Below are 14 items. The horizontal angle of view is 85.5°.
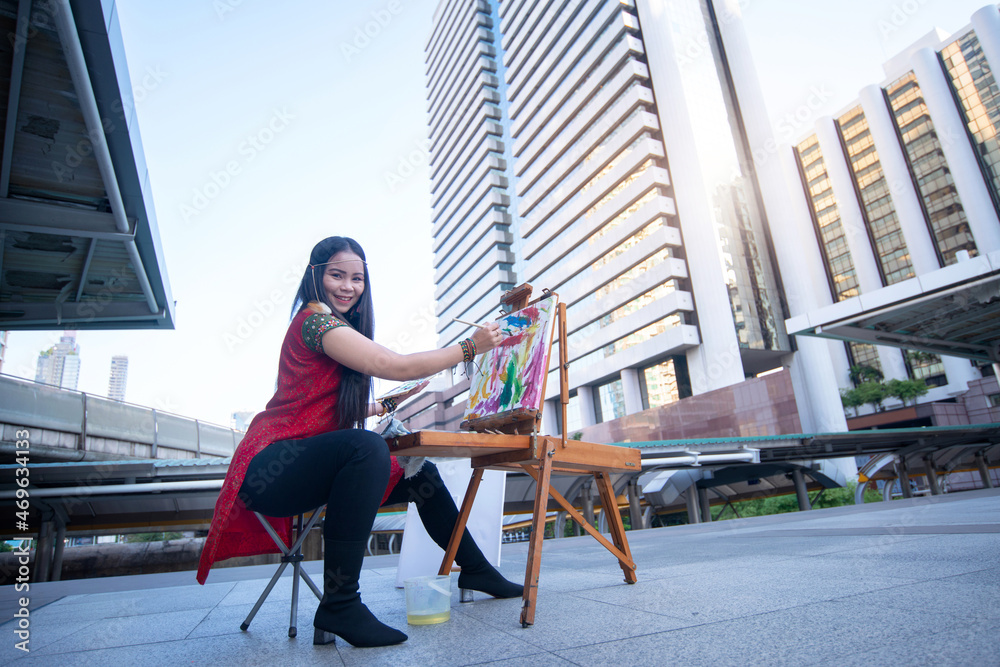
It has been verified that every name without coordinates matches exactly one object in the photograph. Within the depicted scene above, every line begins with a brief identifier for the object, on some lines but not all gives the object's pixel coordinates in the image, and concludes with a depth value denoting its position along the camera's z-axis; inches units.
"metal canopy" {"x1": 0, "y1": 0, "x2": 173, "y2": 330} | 161.6
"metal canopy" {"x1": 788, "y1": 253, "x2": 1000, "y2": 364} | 421.4
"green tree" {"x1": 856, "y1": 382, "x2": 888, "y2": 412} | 1633.9
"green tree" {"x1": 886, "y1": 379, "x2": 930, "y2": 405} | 1598.2
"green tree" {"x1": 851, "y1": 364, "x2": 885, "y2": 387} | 1768.0
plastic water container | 79.4
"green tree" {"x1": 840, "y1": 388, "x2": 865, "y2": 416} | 1673.2
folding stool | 78.9
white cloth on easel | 117.8
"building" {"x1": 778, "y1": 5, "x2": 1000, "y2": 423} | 1652.3
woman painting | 71.5
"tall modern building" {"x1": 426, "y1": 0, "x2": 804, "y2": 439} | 1328.7
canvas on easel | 96.2
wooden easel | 81.3
